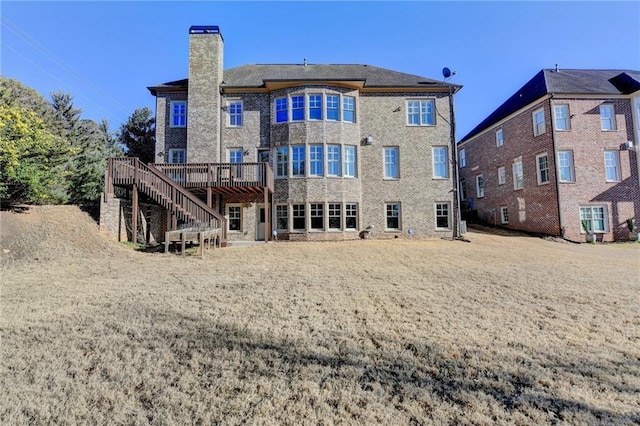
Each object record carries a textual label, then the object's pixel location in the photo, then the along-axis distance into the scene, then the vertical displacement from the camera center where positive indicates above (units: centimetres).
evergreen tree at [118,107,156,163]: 3084 +876
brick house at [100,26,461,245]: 1814 +463
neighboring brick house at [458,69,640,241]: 1994 +431
